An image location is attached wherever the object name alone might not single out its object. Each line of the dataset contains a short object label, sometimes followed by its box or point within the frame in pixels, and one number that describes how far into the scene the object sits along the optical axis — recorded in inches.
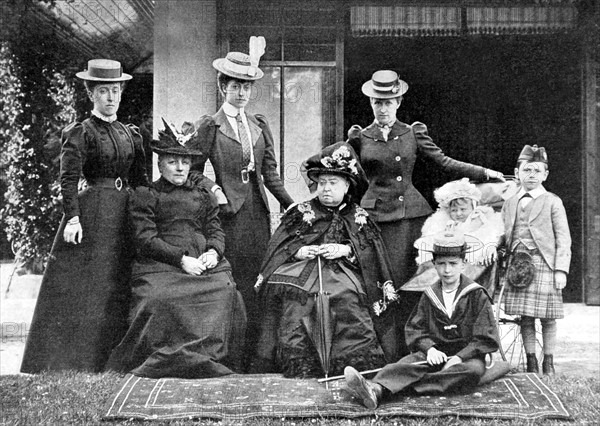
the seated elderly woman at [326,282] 193.2
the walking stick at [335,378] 187.0
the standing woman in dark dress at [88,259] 202.7
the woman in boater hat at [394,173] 216.7
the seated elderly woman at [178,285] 196.5
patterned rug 166.1
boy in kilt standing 212.5
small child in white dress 207.6
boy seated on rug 175.6
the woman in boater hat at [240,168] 215.0
